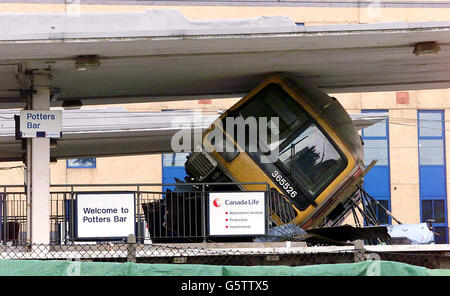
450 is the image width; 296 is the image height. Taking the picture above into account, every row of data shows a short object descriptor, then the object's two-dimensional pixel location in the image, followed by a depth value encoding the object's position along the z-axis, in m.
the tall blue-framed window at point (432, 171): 45.75
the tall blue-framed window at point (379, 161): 44.94
